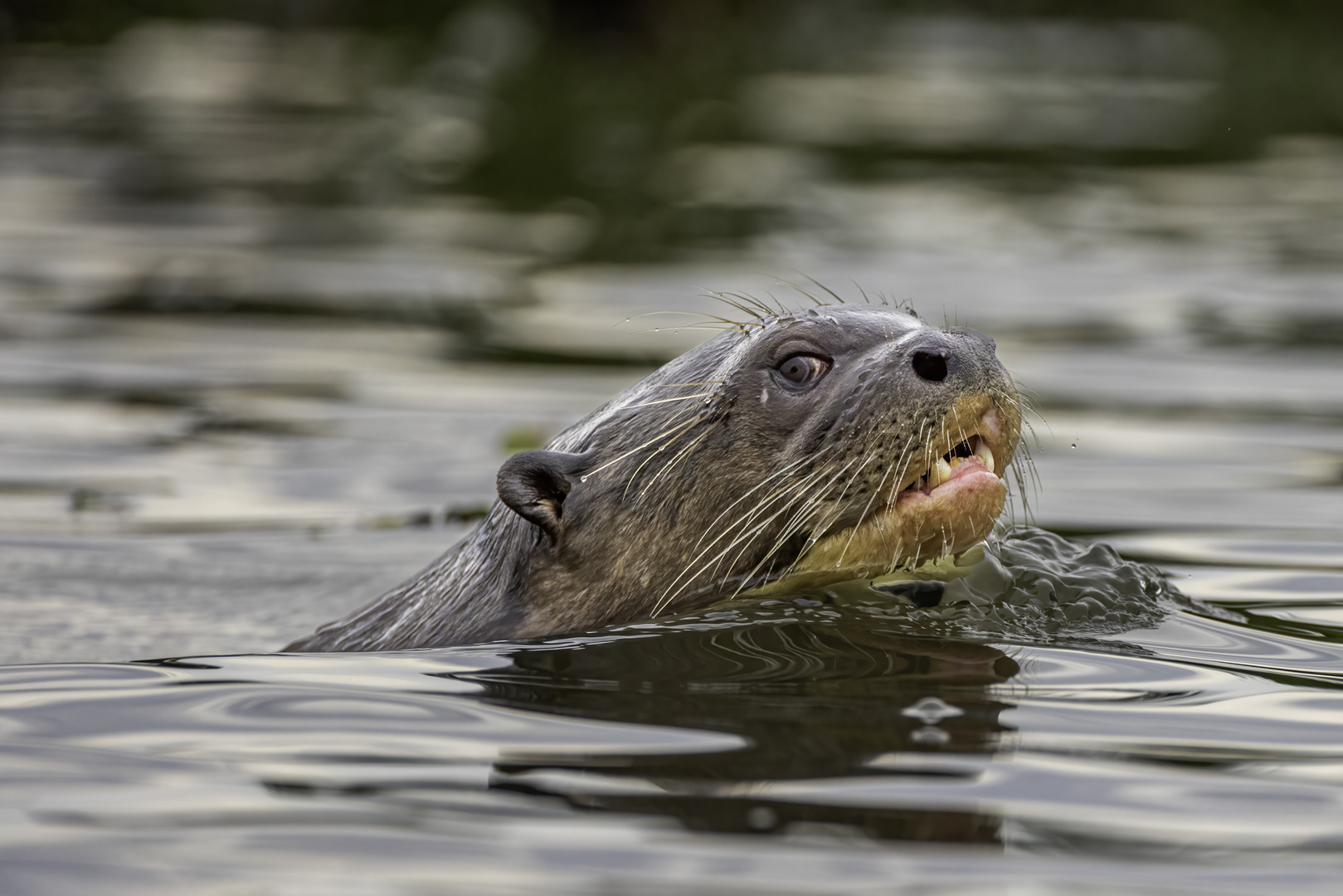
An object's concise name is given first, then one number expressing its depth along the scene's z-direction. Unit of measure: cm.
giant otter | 1020
